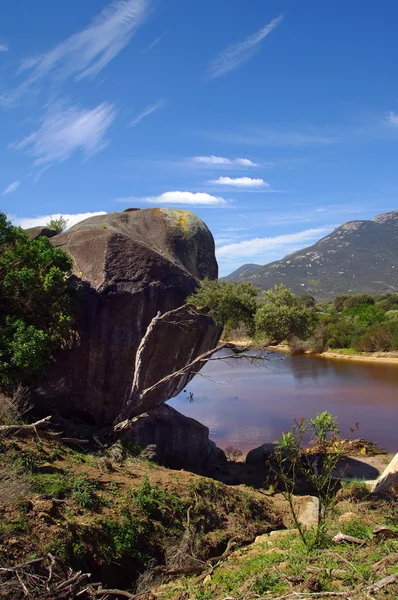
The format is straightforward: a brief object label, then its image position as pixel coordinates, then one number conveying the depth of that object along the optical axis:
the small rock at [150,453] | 13.25
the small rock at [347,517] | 8.76
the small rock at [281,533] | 9.28
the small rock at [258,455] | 16.55
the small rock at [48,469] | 9.41
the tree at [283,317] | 14.59
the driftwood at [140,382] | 13.10
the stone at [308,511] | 10.29
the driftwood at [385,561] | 5.59
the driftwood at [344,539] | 6.96
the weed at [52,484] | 8.50
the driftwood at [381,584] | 5.01
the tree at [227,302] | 14.97
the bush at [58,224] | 18.27
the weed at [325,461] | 7.36
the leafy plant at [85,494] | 8.52
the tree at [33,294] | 11.94
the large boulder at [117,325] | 13.95
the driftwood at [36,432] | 10.21
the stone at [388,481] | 12.60
